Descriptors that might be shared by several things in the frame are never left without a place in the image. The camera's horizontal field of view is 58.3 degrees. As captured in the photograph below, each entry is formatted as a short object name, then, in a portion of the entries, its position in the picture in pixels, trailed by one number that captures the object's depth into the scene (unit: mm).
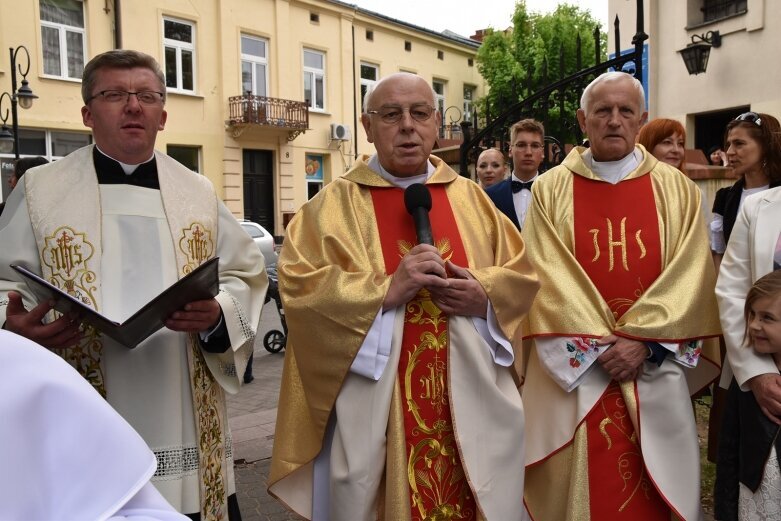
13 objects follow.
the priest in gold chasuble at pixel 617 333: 2682
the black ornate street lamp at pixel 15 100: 11093
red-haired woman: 4230
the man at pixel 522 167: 4555
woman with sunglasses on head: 3504
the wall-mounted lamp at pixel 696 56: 7932
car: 11977
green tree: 25312
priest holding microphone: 2340
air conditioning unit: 22016
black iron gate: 4969
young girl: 2432
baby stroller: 8281
